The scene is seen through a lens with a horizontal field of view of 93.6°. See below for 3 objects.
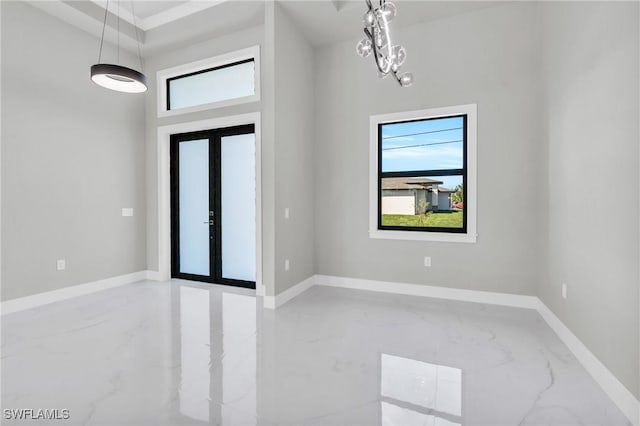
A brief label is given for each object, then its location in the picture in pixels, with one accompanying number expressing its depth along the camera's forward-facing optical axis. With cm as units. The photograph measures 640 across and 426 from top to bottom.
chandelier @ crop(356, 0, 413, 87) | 200
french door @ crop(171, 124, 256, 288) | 430
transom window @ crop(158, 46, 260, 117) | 407
